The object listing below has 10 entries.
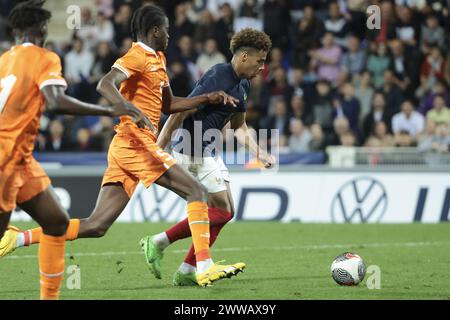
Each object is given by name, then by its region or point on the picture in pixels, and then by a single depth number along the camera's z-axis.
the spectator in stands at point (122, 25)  19.25
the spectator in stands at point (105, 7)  20.27
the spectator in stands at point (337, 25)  18.69
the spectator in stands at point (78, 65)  18.64
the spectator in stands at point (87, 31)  19.70
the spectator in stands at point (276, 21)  18.88
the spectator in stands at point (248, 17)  18.91
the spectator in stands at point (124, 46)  18.80
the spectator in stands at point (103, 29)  19.75
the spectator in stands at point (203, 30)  18.91
